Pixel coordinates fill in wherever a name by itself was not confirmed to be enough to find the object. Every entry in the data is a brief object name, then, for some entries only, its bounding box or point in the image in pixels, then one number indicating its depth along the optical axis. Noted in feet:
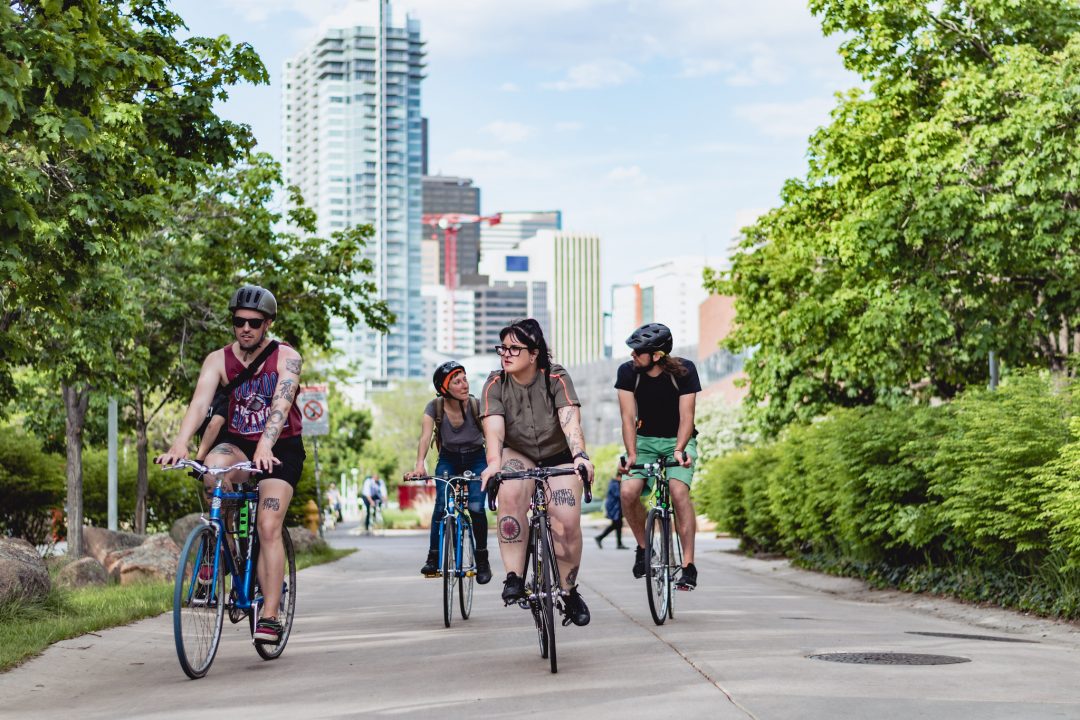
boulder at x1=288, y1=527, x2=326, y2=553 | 82.74
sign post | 87.74
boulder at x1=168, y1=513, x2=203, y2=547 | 68.28
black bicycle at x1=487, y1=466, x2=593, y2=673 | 26.58
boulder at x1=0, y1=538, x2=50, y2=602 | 36.27
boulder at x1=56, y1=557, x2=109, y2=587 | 53.95
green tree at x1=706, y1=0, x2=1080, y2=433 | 71.72
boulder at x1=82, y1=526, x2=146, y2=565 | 72.90
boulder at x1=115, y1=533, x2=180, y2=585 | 54.49
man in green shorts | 35.78
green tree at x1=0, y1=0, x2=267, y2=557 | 30.48
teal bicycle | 37.01
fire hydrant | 104.27
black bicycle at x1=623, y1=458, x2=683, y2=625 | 35.68
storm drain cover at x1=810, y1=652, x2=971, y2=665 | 27.43
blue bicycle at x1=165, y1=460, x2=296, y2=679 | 25.73
